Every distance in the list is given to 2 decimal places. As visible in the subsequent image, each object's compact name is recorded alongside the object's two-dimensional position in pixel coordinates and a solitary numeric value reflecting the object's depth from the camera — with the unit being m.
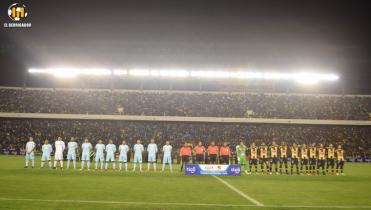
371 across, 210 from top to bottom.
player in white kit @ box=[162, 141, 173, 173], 24.82
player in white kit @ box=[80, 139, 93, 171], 24.69
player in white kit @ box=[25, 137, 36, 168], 25.82
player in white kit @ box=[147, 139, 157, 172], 24.73
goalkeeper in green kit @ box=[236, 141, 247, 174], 25.27
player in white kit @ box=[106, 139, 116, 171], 24.91
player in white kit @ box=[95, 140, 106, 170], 24.92
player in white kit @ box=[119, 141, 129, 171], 24.83
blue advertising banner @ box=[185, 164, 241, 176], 22.59
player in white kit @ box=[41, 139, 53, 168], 24.72
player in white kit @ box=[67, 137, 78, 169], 24.72
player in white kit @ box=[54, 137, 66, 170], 24.34
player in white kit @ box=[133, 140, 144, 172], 24.69
